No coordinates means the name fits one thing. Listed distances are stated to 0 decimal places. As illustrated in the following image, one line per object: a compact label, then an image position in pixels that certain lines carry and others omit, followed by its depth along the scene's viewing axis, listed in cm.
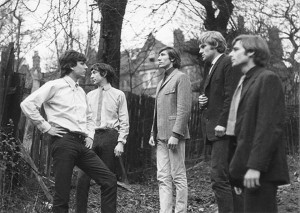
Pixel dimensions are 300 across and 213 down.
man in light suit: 611
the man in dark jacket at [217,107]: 504
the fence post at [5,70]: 698
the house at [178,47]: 1327
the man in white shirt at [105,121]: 646
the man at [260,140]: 338
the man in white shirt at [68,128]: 541
